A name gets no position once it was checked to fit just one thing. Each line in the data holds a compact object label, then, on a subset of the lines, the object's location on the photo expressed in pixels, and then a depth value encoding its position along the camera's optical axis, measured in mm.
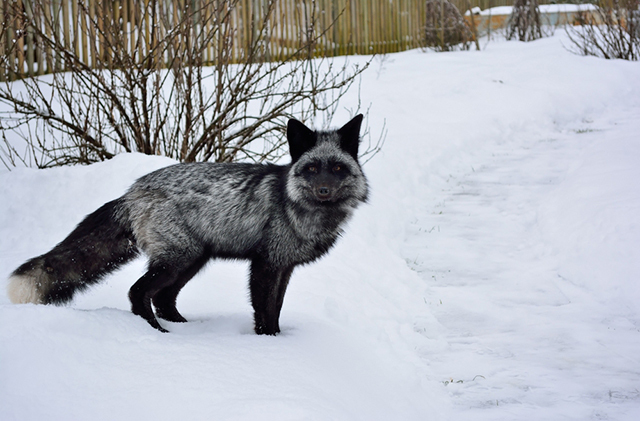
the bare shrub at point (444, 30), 17828
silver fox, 4070
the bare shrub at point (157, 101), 6031
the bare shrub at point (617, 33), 15648
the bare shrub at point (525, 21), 20467
